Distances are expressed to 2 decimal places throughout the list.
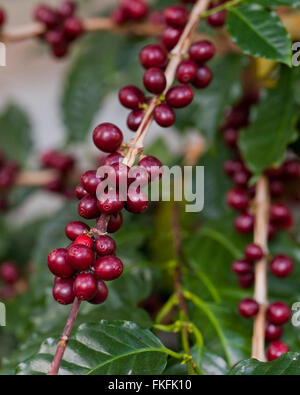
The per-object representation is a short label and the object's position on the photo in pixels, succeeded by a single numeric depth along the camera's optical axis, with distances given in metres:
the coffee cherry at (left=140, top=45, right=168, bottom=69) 0.49
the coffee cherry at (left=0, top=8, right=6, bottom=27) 0.61
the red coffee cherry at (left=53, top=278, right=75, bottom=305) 0.43
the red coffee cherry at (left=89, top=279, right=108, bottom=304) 0.44
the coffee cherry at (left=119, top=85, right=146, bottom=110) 0.48
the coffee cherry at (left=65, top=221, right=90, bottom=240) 0.44
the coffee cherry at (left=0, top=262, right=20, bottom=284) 0.82
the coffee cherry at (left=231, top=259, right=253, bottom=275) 0.56
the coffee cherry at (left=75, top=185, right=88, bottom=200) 0.45
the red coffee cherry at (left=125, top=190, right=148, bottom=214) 0.44
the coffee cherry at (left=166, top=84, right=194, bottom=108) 0.47
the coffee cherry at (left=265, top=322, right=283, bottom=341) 0.52
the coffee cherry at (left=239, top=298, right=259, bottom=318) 0.52
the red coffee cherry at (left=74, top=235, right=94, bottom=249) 0.43
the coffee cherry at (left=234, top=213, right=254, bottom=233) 0.59
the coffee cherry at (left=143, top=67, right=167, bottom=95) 0.47
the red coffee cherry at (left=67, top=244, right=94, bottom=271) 0.42
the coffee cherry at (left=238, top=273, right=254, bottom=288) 0.56
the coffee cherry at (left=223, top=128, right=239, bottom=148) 0.64
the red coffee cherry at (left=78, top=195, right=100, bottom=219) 0.44
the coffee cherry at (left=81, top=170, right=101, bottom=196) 0.44
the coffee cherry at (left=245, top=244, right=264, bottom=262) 0.55
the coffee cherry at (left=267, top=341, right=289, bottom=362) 0.50
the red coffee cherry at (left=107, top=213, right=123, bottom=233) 0.44
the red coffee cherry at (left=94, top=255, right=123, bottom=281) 0.43
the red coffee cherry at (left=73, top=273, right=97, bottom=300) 0.42
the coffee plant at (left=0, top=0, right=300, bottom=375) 0.45
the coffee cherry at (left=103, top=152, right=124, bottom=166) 0.45
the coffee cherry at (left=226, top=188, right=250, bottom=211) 0.61
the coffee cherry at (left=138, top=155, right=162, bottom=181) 0.45
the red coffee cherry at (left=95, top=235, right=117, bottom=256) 0.43
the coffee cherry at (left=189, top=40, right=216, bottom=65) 0.50
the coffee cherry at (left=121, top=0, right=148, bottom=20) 0.66
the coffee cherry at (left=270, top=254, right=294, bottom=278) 0.57
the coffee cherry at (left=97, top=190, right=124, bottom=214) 0.43
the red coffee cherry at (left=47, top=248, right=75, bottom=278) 0.43
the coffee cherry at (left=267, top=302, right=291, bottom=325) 0.52
